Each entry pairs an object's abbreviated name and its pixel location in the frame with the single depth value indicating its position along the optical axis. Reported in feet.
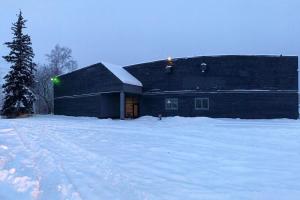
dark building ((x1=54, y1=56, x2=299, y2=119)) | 63.18
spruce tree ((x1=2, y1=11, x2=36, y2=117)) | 79.95
